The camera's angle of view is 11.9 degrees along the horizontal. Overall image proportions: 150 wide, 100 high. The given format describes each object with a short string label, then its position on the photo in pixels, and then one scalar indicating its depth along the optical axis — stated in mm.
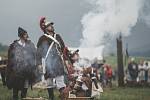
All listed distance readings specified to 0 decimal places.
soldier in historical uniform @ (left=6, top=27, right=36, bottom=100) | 10058
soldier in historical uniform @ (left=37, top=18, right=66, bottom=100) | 10200
